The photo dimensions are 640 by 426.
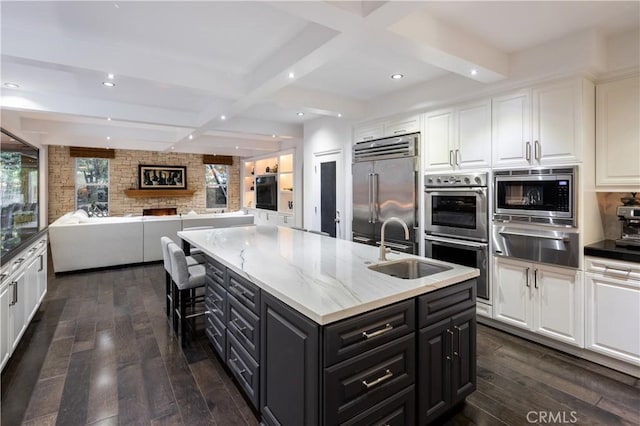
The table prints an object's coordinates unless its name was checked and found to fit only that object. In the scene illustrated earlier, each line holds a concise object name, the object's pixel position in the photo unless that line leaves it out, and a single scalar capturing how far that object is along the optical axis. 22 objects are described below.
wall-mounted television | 7.94
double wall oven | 3.22
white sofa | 5.15
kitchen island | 1.39
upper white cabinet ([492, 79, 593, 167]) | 2.60
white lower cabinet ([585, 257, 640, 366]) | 2.39
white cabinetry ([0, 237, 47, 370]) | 2.37
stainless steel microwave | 2.64
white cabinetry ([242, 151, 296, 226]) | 7.33
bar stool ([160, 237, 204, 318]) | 3.16
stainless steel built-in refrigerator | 3.88
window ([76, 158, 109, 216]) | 8.53
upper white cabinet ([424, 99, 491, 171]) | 3.19
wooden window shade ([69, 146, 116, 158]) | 8.23
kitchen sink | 2.21
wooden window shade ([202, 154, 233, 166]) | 10.18
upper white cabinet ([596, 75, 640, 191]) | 2.53
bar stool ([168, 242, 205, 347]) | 2.81
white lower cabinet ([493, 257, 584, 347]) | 2.66
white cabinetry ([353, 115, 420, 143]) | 3.88
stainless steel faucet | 2.32
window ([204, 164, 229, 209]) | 10.44
